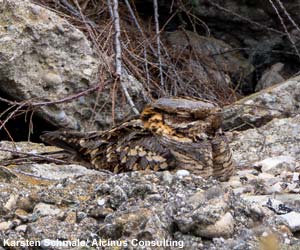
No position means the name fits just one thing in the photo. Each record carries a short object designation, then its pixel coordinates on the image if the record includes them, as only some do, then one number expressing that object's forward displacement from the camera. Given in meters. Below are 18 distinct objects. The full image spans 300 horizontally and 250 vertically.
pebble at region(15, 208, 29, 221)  5.81
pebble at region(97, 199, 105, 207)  5.78
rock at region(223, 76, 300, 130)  10.70
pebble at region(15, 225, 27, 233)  5.64
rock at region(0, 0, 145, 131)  9.62
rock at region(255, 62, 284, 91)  13.34
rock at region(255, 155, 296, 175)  8.02
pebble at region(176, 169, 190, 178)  6.19
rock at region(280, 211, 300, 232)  5.68
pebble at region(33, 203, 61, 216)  5.82
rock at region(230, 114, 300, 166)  8.90
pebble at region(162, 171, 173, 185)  5.98
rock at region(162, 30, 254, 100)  12.64
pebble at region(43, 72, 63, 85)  9.78
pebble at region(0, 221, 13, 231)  5.73
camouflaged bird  7.77
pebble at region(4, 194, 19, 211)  5.98
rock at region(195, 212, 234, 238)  5.38
